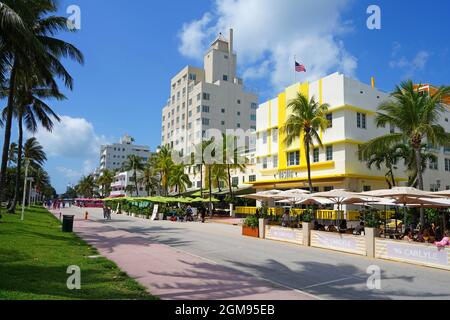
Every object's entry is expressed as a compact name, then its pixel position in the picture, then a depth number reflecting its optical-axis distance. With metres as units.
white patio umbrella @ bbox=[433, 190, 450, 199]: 16.23
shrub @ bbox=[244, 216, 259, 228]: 23.08
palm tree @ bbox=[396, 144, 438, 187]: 28.96
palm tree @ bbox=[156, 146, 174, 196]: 60.16
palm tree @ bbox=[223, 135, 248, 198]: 46.75
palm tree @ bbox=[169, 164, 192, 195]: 58.75
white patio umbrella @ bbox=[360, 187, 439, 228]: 15.69
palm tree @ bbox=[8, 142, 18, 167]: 62.01
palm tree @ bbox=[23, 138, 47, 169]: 61.25
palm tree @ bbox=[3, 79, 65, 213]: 32.12
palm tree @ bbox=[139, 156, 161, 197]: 80.56
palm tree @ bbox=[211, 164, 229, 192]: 47.28
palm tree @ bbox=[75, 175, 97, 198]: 146.98
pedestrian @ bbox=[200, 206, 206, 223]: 39.12
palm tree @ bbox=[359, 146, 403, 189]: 31.25
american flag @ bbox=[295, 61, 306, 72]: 36.22
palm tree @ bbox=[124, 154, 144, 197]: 83.50
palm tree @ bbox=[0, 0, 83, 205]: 15.51
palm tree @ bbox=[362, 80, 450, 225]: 20.53
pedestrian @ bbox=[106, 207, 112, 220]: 39.50
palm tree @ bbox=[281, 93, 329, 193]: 29.11
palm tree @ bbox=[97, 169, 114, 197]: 119.19
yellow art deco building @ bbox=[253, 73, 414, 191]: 32.12
